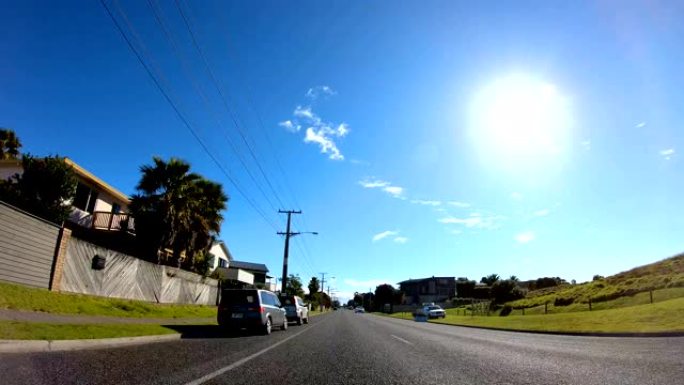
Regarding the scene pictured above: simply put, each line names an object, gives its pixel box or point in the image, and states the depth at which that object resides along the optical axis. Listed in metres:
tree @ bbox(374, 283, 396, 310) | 145.38
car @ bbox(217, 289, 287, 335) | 17.81
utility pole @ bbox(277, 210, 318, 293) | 48.72
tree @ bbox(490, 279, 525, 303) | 64.62
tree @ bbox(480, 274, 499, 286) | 128.88
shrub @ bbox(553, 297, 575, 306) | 41.98
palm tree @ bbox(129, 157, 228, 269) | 26.80
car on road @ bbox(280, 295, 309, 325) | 28.73
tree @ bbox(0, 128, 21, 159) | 31.94
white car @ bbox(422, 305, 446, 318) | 52.95
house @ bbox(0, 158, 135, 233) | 26.66
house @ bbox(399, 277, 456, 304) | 122.88
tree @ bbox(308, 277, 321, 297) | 128.88
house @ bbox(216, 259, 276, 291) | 55.16
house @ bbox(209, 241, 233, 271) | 56.94
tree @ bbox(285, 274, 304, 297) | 95.50
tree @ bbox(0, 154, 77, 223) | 21.17
